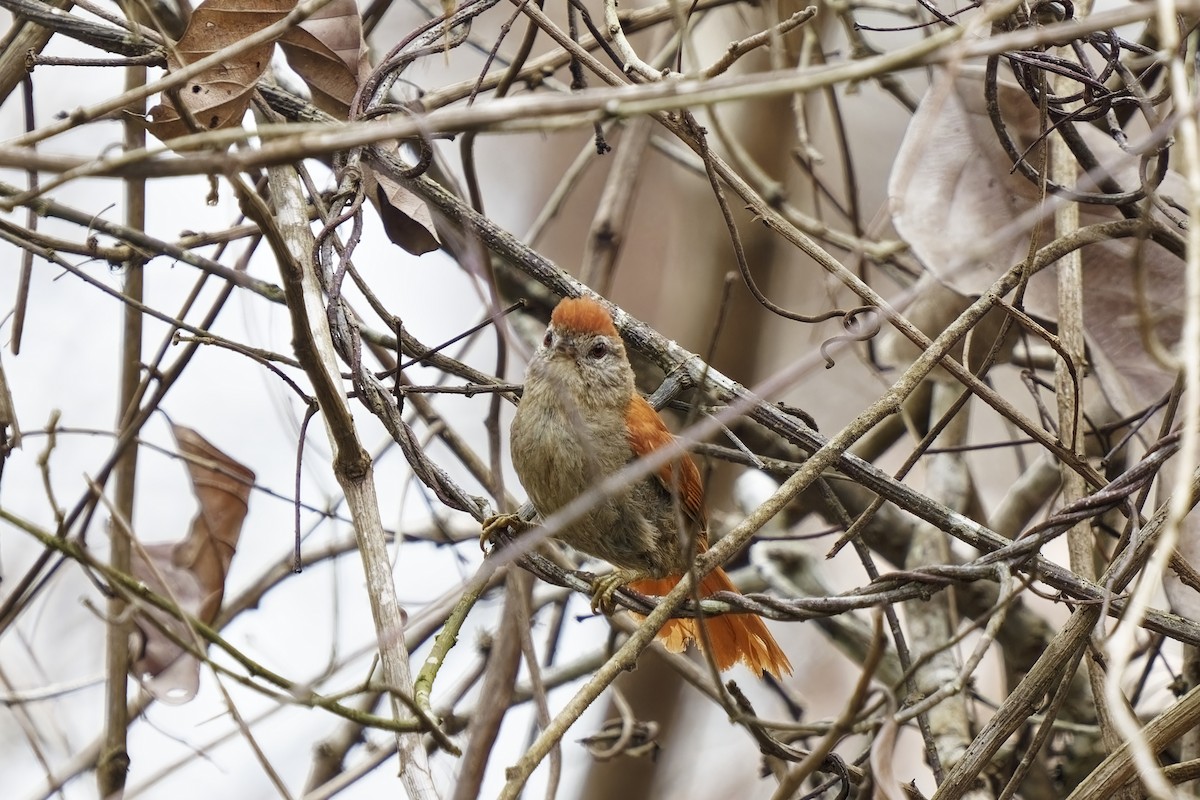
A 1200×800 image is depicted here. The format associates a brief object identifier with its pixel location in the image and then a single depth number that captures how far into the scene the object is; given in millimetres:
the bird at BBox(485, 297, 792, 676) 5449
